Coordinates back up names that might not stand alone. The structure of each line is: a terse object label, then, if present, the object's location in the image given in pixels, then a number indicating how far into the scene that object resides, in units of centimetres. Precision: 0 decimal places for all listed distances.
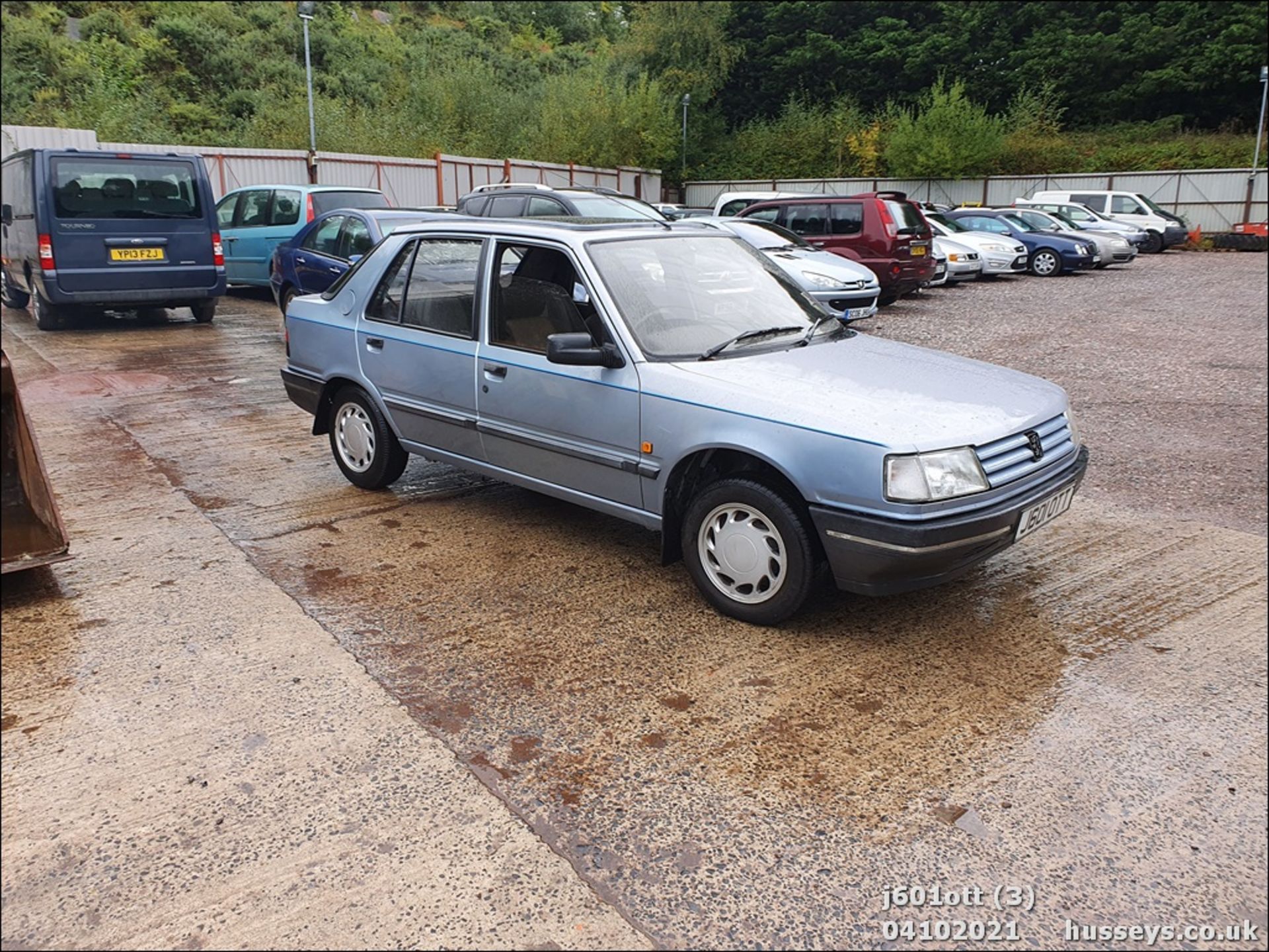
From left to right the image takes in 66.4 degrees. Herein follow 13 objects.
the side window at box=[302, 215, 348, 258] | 1129
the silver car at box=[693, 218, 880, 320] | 1222
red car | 1467
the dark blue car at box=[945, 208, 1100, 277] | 2009
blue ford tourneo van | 1112
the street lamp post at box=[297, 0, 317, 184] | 2106
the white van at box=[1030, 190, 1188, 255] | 2564
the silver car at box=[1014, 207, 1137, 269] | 2141
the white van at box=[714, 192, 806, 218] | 1677
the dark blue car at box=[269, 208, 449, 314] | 1077
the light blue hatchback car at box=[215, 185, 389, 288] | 1373
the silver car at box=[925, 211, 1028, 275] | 1967
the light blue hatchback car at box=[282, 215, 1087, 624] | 365
